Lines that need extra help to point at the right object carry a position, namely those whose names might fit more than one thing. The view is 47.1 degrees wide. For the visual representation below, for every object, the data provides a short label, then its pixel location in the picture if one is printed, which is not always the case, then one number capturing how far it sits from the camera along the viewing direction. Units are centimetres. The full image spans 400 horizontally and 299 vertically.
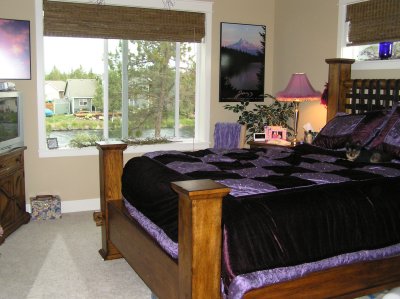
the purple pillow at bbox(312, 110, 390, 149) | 366
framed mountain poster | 558
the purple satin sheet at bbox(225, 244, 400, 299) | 208
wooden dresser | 407
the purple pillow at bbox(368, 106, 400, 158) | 340
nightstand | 472
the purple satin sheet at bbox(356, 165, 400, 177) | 289
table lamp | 477
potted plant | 534
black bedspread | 215
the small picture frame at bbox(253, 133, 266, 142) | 502
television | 412
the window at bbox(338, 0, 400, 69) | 417
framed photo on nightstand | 499
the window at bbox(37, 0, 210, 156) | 501
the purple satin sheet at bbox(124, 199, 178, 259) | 242
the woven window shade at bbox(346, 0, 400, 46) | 411
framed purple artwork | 450
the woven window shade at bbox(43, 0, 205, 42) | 473
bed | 198
